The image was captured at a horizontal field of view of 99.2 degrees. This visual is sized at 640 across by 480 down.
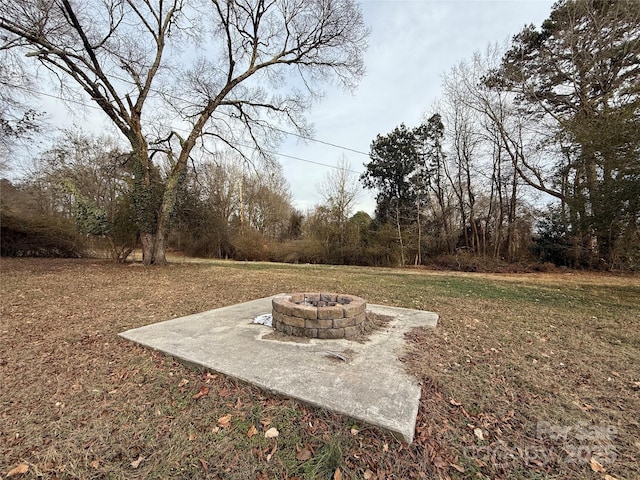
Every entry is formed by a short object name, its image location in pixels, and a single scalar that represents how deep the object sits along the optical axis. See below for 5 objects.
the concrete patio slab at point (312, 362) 1.84
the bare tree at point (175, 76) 8.02
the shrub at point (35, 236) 10.15
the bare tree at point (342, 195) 14.84
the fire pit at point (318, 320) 3.07
